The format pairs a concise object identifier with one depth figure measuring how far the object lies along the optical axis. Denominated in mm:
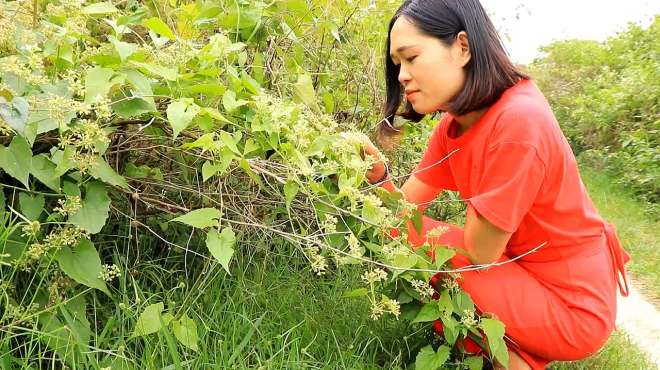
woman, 1850
